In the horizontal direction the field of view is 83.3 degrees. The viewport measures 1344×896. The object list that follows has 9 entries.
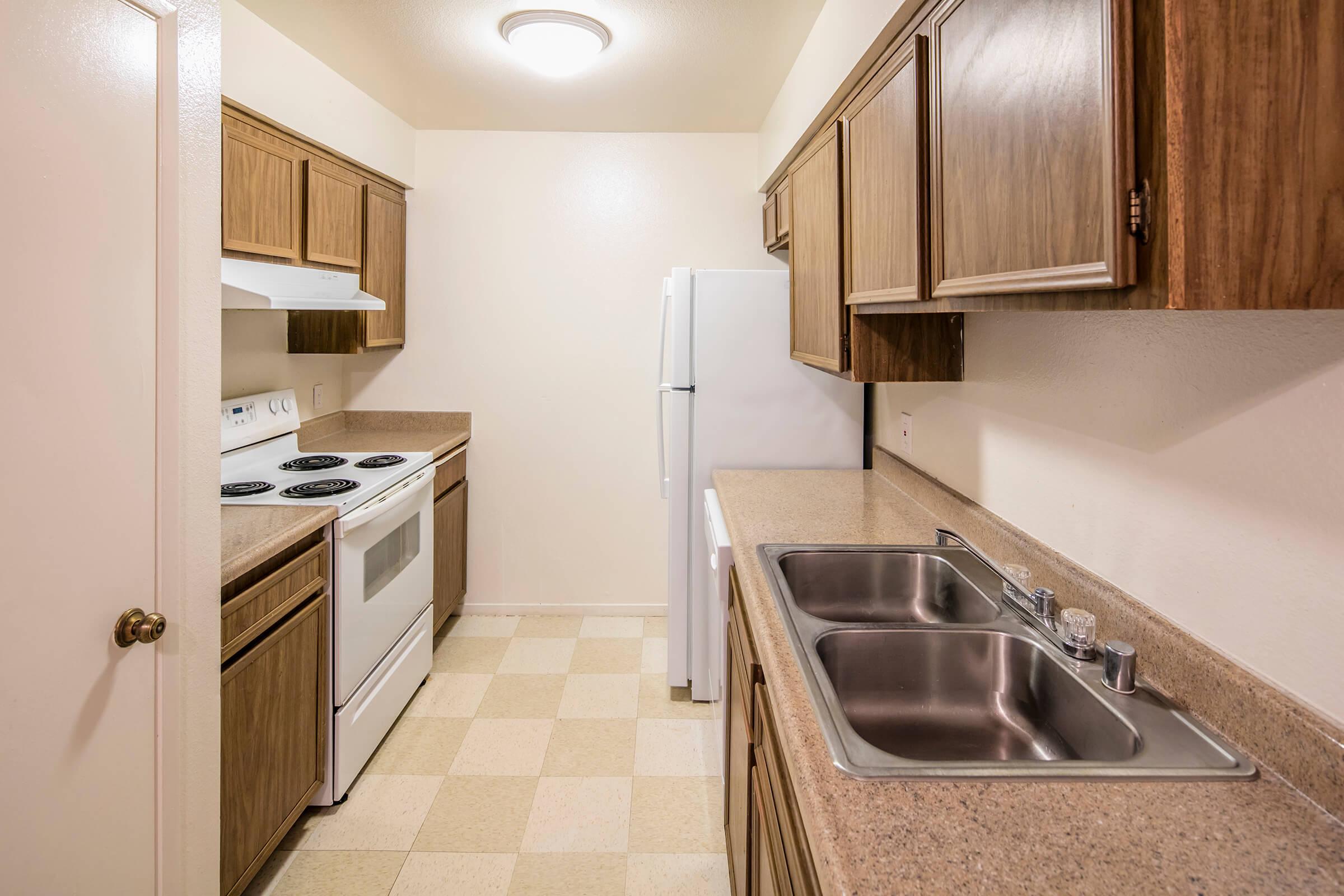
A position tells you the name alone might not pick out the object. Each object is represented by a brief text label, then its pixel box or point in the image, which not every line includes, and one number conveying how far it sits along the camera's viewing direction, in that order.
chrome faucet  1.14
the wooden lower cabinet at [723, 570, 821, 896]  1.02
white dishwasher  2.05
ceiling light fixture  2.34
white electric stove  2.17
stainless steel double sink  0.90
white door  1.02
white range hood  2.12
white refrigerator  2.77
